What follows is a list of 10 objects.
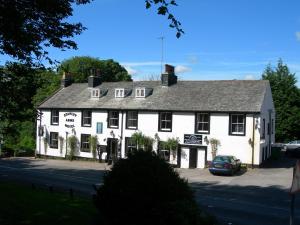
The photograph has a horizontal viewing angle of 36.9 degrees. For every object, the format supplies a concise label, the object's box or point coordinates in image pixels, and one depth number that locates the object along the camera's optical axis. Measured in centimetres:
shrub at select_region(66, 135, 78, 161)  4703
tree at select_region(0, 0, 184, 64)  1225
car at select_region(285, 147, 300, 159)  4578
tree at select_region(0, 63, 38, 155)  1484
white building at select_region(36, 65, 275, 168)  3791
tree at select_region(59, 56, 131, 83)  7562
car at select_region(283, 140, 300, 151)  4647
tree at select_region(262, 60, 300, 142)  5756
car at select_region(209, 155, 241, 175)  3422
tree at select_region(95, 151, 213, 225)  948
